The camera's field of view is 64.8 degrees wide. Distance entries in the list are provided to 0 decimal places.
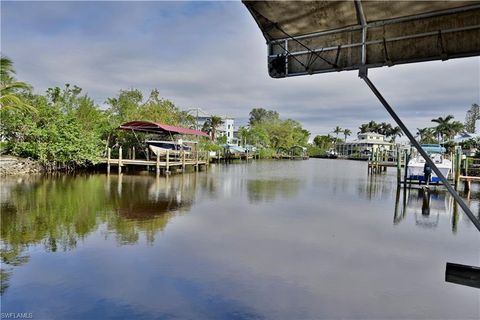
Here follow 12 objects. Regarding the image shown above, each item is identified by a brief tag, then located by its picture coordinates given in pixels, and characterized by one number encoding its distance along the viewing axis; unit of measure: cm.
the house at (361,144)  8187
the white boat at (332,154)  8269
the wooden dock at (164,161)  2353
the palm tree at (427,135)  7317
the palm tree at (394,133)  9081
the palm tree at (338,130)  10375
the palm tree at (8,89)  1738
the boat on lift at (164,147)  2528
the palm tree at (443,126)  6788
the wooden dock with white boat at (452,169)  1808
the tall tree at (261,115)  9102
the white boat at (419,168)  1943
